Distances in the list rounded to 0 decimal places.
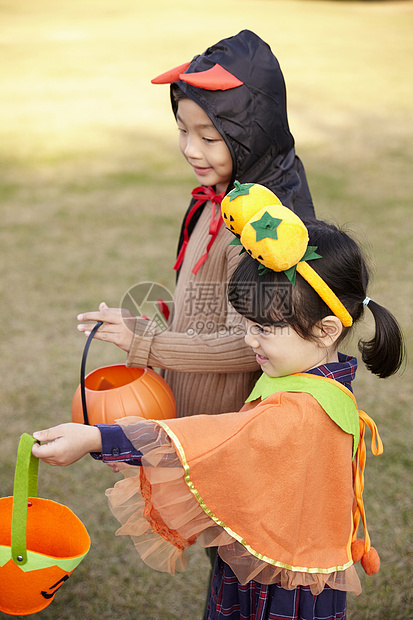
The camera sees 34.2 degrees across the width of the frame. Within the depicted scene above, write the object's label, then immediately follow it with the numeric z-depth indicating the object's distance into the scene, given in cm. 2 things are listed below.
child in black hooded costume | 204
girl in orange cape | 161
